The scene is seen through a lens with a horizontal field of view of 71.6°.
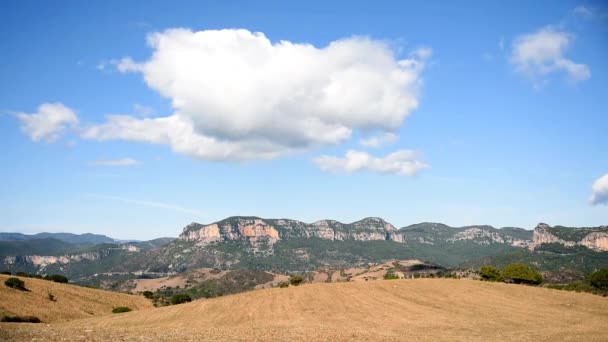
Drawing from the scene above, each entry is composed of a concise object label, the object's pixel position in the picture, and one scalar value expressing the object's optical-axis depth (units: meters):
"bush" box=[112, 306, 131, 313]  91.62
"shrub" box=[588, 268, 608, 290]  113.56
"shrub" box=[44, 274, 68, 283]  134.44
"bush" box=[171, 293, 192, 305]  121.20
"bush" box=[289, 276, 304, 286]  131.51
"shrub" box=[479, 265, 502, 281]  132.50
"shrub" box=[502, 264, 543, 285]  131.25
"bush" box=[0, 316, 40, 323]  59.44
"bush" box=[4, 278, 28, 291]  90.88
